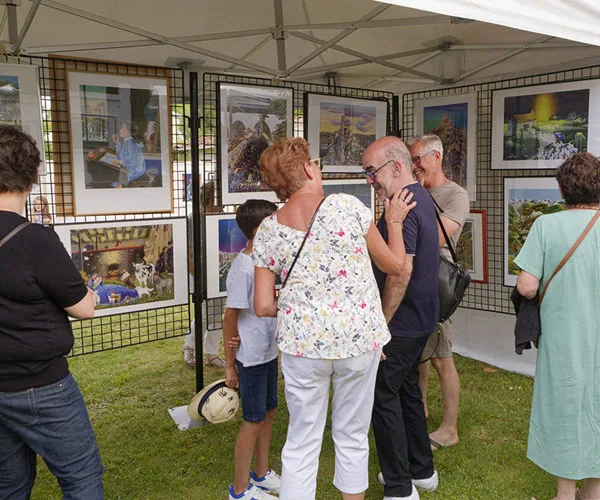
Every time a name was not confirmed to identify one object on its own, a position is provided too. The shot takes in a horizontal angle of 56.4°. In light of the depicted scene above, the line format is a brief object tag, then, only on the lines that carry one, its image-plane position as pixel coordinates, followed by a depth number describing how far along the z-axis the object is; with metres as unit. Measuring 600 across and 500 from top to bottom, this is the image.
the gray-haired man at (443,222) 3.39
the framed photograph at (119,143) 3.30
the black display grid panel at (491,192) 4.82
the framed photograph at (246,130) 3.80
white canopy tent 4.23
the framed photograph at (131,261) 3.38
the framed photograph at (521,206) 4.48
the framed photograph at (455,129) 4.88
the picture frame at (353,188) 4.25
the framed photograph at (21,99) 3.03
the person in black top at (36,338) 1.80
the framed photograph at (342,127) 4.18
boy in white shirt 2.68
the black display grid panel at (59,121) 3.23
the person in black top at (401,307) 2.63
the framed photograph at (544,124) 4.23
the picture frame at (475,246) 4.94
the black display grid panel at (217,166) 3.85
